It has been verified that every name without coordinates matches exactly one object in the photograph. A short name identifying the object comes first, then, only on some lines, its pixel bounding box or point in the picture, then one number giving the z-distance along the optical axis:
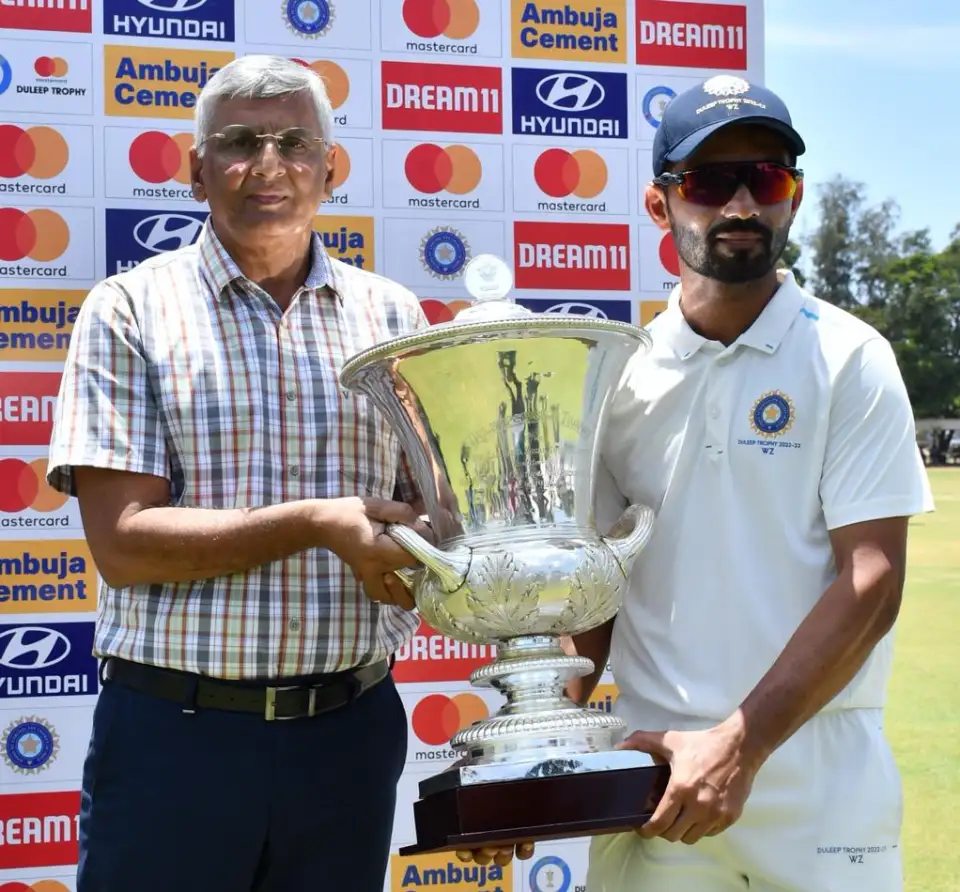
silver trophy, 1.66
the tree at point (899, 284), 51.09
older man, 1.90
